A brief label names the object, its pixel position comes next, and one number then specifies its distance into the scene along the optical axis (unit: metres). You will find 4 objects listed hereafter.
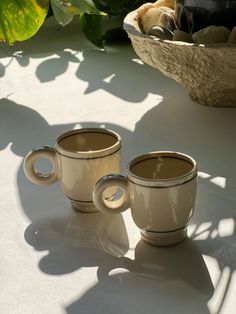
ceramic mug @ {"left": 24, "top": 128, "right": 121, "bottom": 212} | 0.84
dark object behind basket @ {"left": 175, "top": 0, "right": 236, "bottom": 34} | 1.16
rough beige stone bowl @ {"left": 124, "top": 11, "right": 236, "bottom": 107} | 1.09
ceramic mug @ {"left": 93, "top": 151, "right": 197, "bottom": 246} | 0.76
